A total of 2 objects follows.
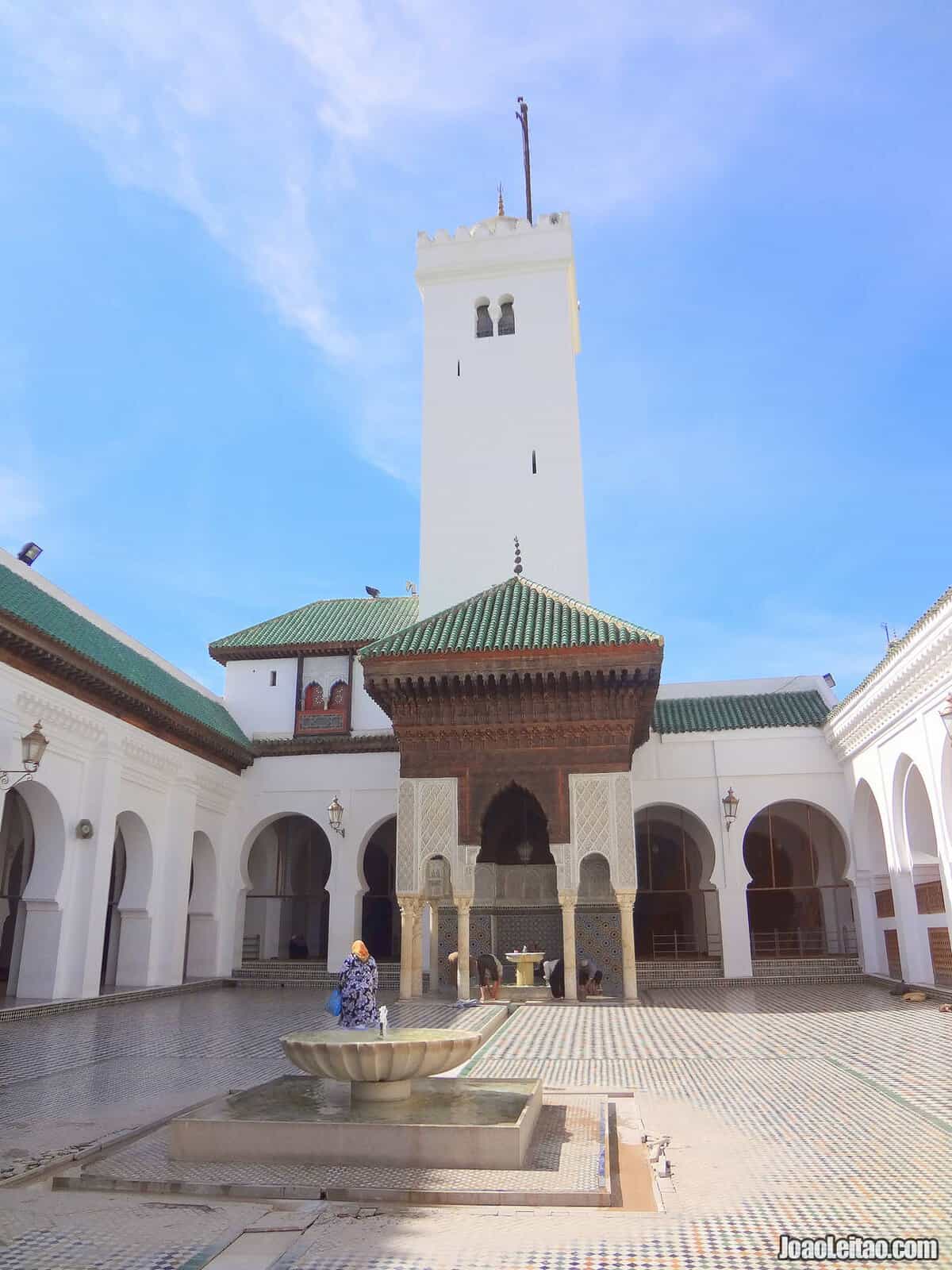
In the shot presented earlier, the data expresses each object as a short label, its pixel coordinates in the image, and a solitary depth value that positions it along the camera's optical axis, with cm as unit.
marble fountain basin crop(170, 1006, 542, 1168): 345
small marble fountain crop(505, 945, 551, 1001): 1027
